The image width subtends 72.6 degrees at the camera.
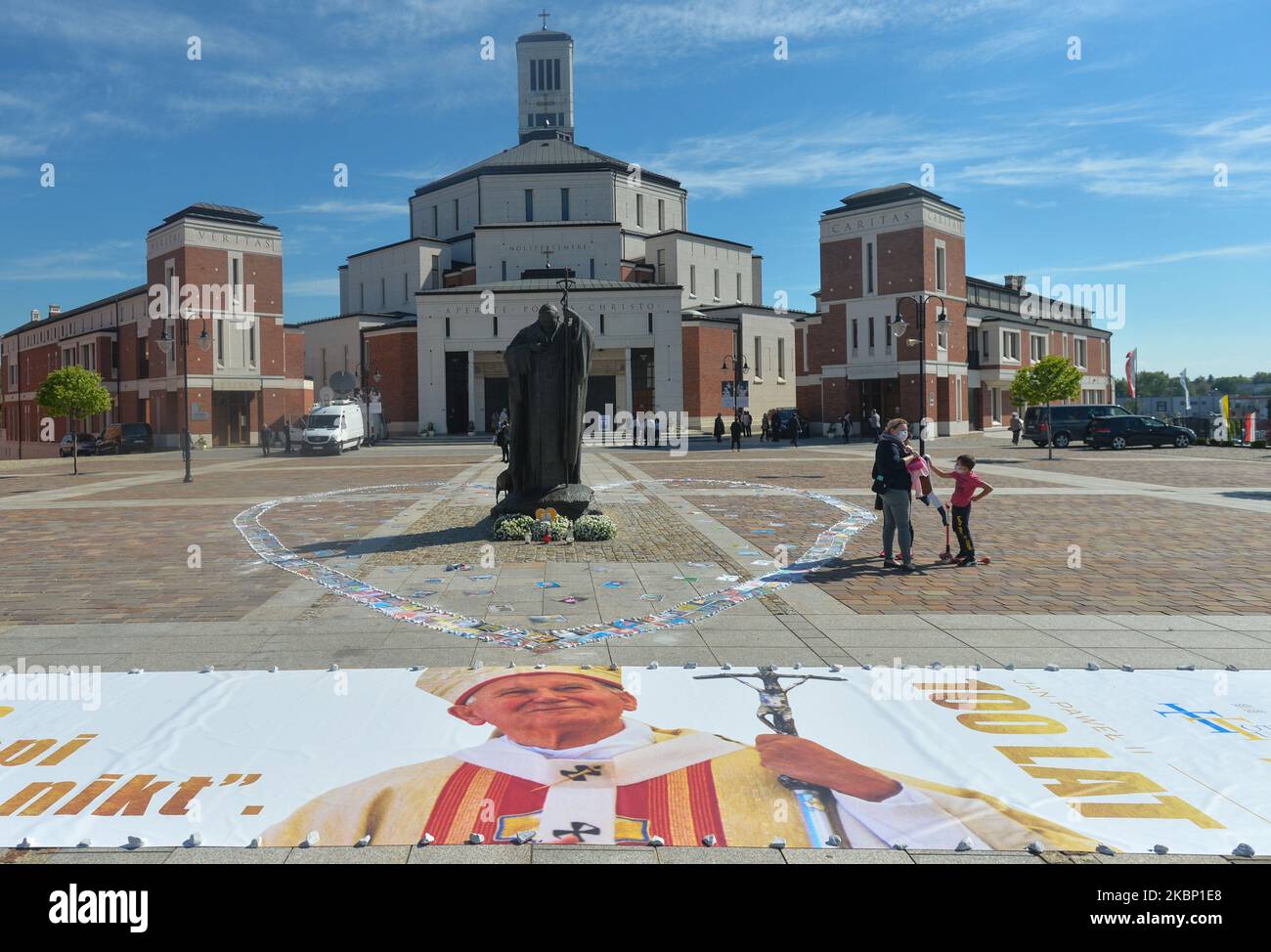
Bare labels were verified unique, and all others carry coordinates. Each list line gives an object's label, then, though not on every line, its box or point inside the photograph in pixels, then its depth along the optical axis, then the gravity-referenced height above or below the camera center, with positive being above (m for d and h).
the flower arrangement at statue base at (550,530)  12.34 -1.31
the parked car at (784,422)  47.50 +0.73
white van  38.50 +0.59
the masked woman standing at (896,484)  10.18 -0.59
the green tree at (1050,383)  47.78 +2.78
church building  56.06 +9.83
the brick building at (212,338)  51.59 +6.72
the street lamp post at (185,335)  23.41 +3.51
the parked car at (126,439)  46.68 +0.27
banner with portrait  3.93 -1.74
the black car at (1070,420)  40.66 +0.57
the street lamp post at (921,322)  30.52 +4.10
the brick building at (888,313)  50.12 +7.36
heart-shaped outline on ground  7.32 -1.64
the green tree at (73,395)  39.88 +2.40
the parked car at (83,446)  45.56 -0.06
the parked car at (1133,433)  36.91 -0.10
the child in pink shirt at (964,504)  10.42 -0.86
